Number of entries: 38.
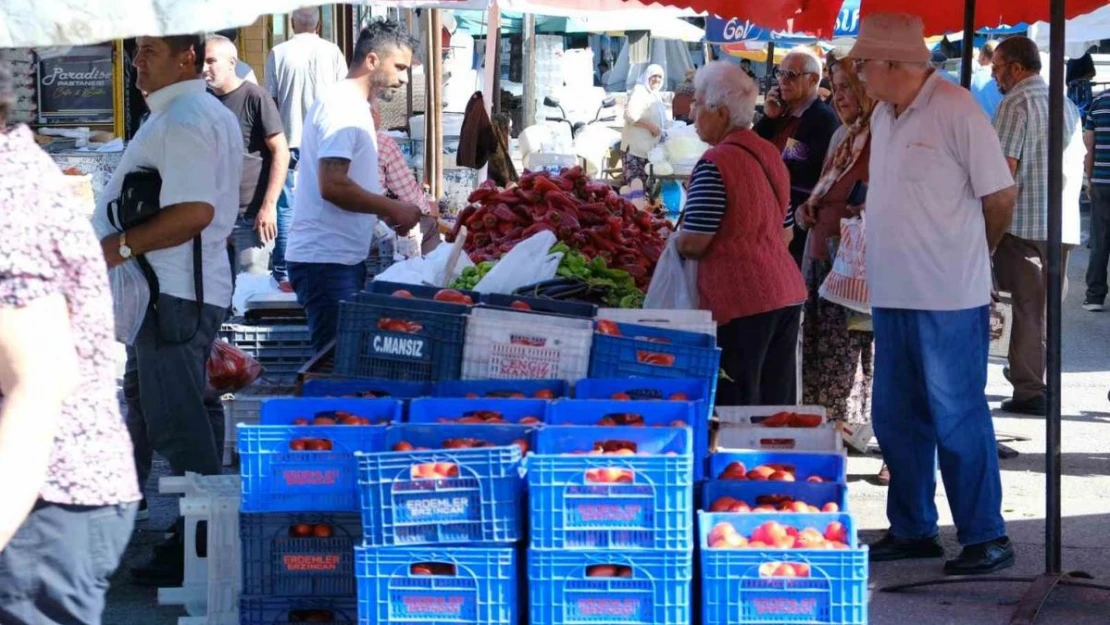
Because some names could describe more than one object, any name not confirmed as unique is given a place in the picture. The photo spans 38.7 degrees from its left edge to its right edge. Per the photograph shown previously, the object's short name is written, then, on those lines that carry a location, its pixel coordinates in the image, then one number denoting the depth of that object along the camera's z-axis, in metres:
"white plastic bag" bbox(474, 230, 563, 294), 6.50
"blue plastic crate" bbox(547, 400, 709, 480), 4.69
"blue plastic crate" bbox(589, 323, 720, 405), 5.30
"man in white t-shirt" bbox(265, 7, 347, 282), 12.52
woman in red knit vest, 6.31
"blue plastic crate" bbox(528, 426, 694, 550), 4.18
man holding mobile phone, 8.77
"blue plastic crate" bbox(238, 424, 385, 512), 4.50
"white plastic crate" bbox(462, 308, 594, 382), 5.35
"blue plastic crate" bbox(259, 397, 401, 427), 4.75
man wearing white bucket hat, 5.73
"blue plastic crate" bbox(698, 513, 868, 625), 4.14
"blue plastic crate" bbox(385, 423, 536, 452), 4.39
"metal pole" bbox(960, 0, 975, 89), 6.59
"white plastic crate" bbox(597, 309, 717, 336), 5.71
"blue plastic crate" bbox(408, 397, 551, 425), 4.78
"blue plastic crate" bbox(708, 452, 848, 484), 4.80
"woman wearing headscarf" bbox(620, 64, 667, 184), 16.37
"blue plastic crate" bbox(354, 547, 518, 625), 4.22
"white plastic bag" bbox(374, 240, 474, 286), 6.77
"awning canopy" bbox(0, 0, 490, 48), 5.18
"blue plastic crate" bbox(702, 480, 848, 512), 4.61
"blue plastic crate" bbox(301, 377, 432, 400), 5.14
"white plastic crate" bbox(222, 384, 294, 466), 7.55
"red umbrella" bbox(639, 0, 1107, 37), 7.73
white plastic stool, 4.96
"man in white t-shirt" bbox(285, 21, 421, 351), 6.91
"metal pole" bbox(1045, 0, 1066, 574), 5.53
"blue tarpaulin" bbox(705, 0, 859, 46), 10.95
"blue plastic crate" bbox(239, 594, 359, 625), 4.56
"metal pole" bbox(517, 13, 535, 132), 23.25
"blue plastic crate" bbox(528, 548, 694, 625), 4.18
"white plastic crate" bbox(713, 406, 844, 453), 5.24
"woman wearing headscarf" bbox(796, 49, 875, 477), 7.77
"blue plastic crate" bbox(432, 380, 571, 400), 5.05
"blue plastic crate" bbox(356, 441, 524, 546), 4.20
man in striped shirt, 12.99
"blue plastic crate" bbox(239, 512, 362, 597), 4.52
